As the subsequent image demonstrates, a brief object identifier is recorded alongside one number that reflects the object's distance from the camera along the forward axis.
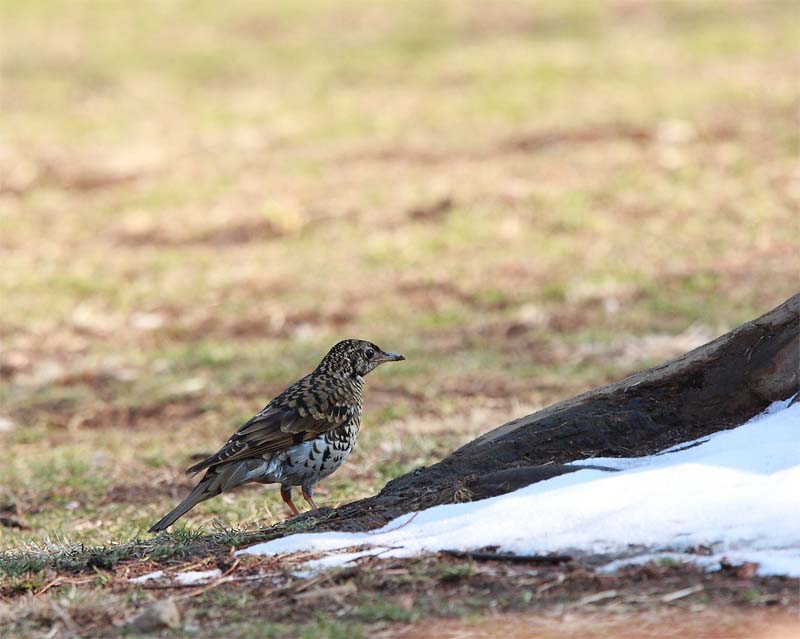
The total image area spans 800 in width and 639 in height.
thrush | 13.48
